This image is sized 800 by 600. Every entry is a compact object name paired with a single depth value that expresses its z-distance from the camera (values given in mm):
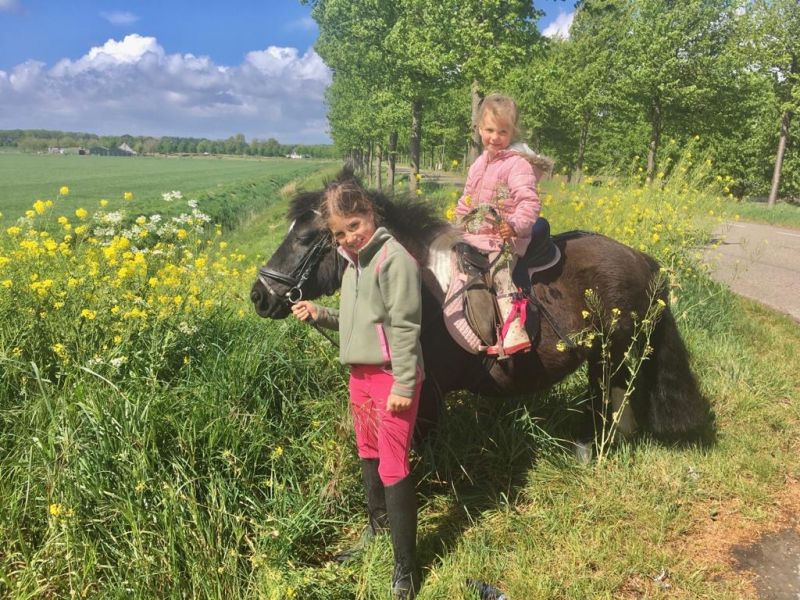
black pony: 2510
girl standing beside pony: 2006
